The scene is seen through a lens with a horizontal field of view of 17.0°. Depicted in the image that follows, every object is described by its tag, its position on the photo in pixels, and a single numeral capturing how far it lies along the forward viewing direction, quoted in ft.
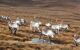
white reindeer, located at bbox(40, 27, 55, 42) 139.13
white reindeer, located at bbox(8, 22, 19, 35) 149.26
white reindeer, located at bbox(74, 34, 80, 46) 129.72
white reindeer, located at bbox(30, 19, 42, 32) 168.51
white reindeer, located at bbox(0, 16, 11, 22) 223.43
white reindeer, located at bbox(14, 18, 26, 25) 190.80
